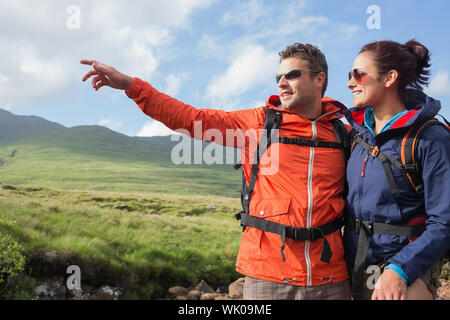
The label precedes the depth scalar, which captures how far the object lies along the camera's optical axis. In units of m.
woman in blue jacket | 2.76
